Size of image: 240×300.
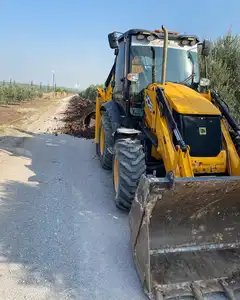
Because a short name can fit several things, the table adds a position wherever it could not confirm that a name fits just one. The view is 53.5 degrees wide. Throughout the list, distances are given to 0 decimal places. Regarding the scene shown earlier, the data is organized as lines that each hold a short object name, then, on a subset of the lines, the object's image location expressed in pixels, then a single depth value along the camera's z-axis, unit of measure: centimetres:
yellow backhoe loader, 226
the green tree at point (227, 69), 755
